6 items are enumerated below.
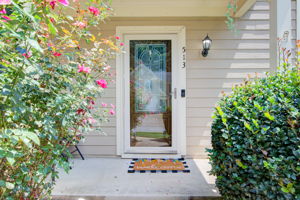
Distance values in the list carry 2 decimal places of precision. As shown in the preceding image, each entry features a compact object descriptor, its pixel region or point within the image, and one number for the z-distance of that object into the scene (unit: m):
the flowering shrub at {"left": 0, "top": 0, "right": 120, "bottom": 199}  1.04
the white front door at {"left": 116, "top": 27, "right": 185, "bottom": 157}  3.34
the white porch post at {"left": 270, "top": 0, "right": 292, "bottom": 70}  3.12
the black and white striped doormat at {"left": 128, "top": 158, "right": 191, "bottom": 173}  2.75
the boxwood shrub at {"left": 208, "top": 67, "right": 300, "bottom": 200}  1.24
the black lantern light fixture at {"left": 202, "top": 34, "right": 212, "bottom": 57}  3.14
